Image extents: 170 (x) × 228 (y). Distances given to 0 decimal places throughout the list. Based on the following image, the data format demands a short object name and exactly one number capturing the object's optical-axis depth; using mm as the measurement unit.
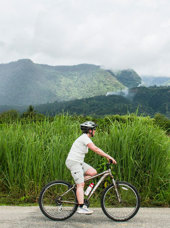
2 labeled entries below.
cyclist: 4453
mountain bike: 4555
